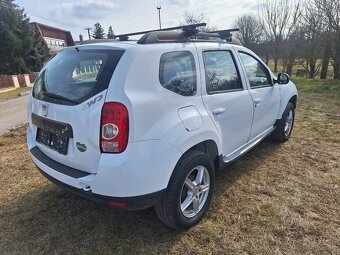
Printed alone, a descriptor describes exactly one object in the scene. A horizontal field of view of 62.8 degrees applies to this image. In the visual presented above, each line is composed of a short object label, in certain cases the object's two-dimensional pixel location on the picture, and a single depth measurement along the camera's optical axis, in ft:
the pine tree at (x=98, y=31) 209.15
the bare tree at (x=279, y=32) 80.63
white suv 6.89
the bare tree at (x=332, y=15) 51.55
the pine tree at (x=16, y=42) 79.82
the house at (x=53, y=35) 117.29
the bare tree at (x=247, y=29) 151.43
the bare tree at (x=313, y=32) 55.67
